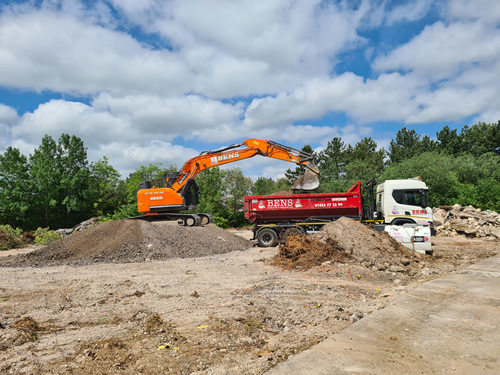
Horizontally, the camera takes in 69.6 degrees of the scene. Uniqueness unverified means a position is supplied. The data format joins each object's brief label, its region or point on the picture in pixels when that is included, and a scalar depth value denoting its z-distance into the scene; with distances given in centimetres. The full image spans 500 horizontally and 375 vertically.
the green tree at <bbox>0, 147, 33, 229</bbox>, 3466
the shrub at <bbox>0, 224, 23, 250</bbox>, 1859
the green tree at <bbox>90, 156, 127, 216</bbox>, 3951
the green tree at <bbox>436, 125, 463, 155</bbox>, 4778
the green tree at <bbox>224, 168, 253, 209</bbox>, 4362
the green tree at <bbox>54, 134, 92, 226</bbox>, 3728
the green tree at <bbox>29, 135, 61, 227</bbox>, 3628
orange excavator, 1684
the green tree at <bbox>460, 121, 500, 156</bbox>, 4538
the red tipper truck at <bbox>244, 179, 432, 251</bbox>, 1532
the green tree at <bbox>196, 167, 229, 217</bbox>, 3740
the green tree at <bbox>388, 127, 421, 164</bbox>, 4928
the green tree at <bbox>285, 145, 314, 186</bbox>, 4779
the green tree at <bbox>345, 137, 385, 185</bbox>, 4231
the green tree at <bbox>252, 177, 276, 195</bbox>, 4883
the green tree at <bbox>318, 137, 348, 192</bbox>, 4288
